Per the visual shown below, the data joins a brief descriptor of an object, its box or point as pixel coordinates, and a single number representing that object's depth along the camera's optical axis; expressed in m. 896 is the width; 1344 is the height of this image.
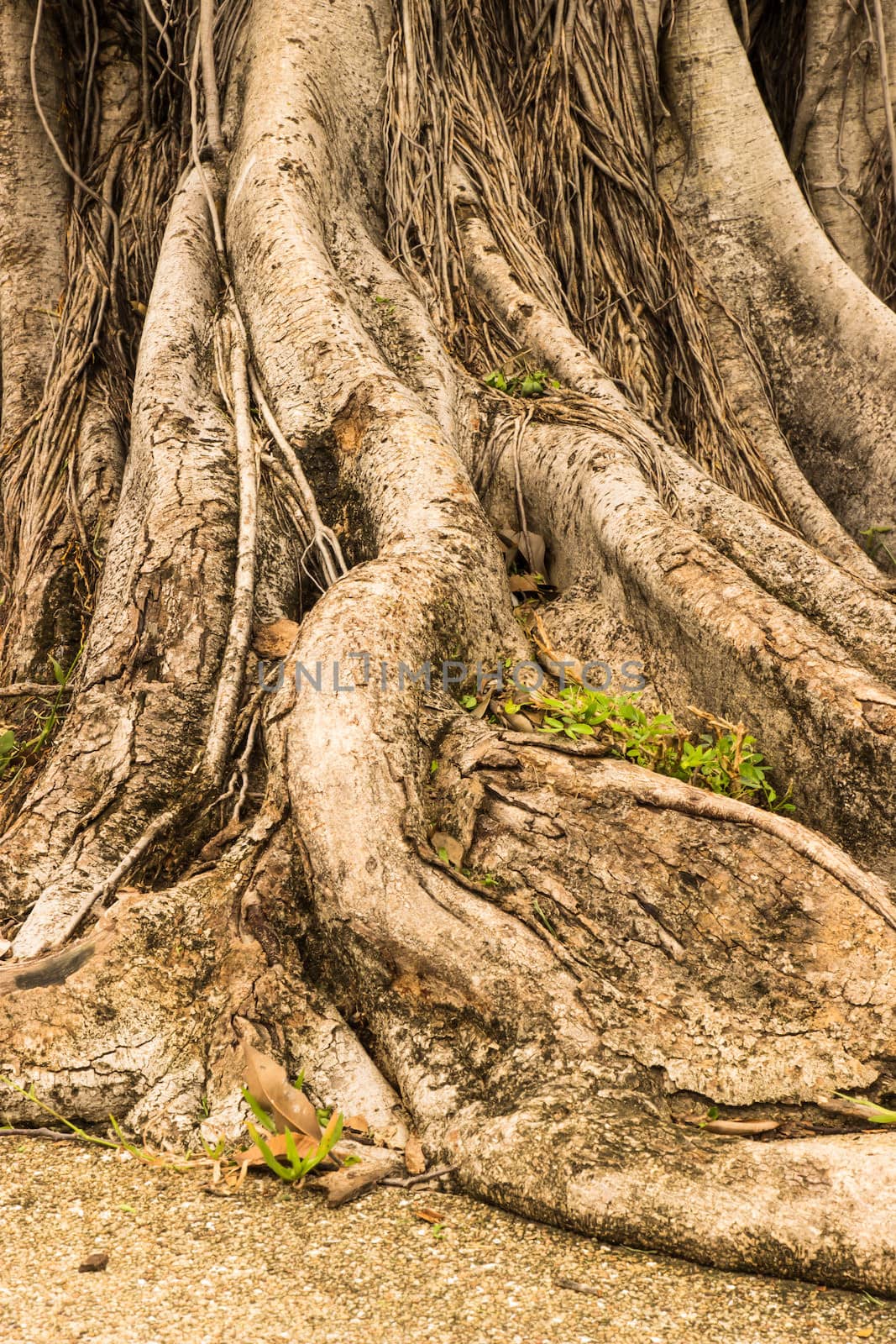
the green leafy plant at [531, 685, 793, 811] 2.46
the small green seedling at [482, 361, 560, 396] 3.74
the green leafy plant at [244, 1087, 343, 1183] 1.73
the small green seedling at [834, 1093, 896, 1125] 1.75
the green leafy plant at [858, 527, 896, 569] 4.17
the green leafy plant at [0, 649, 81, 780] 3.25
